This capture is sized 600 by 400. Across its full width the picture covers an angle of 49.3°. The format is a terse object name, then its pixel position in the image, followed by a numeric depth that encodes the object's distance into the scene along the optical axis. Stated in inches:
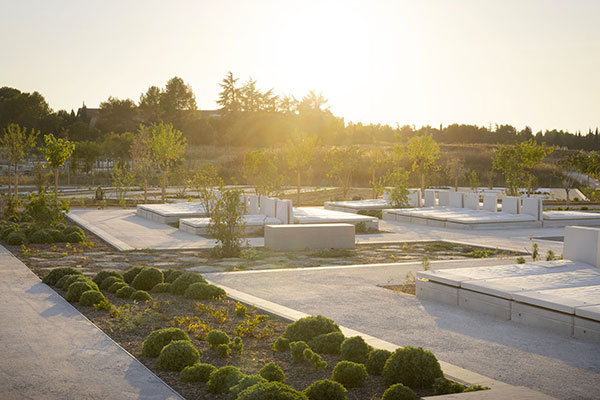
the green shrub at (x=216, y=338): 197.5
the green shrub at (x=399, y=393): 151.6
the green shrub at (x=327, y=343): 196.2
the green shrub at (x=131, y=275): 304.2
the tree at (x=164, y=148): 921.5
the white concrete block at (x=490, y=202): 706.2
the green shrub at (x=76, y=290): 263.3
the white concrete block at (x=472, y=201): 720.3
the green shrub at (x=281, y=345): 198.4
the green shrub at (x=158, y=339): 191.6
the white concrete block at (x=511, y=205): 676.7
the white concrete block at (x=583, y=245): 304.7
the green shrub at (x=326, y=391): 151.8
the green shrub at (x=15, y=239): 454.0
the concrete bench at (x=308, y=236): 452.4
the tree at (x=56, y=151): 732.7
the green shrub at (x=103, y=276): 298.2
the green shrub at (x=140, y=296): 271.1
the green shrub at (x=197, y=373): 170.2
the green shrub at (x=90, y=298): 255.8
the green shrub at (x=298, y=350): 187.3
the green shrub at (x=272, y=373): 164.9
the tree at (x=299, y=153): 957.8
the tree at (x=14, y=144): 803.4
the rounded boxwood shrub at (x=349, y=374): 166.7
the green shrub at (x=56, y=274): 300.2
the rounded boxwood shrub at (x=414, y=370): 165.0
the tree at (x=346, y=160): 1003.9
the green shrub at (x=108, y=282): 289.3
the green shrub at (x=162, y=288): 287.4
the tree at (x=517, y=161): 834.2
